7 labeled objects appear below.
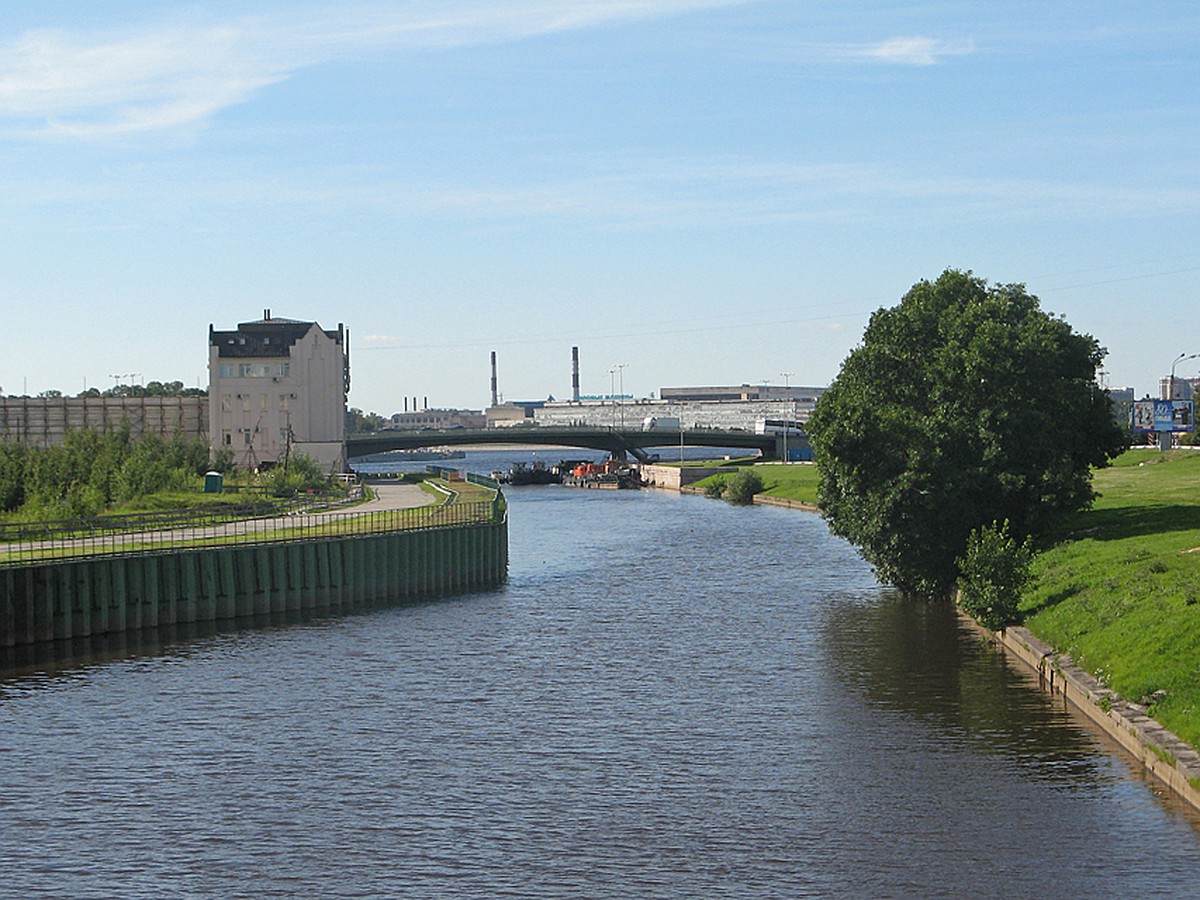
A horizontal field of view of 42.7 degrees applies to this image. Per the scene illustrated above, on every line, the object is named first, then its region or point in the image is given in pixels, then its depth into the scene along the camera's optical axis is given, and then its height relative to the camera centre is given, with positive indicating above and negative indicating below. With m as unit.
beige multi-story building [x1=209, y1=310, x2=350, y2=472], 175.00 +4.84
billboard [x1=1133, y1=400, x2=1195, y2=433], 174.25 +1.16
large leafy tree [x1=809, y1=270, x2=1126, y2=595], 68.88 -0.56
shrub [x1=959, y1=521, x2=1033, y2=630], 59.31 -6.03
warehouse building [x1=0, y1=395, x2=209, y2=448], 184.50 +2.90
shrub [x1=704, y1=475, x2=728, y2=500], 188.38 -7.08
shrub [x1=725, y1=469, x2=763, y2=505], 176.25 -6.63
